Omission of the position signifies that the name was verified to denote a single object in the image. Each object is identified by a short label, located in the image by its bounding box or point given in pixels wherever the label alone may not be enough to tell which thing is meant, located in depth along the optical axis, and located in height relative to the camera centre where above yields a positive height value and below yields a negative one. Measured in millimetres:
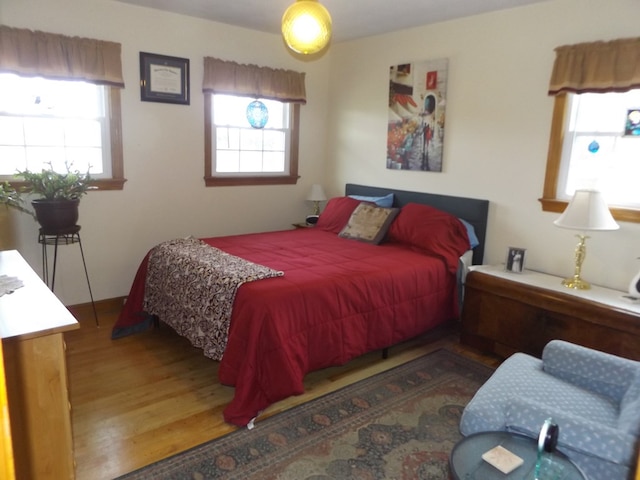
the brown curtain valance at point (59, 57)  3209 +673
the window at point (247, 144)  4395 +139
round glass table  1529 -999
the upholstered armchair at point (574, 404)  1677 -956
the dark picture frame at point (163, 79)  3861 +636
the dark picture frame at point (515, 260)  3355 -654
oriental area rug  2096 -1369
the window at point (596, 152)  2998 +128
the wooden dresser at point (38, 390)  1336 -697
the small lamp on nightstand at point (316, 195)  4930 -362
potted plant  3205 -316
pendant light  2152 +623
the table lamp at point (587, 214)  2830 -263
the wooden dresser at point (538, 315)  2666 -903
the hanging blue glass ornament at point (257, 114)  4559 +430
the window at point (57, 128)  3404 +174
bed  2490 -805
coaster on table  1556 -981
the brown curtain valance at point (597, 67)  2846 +654
